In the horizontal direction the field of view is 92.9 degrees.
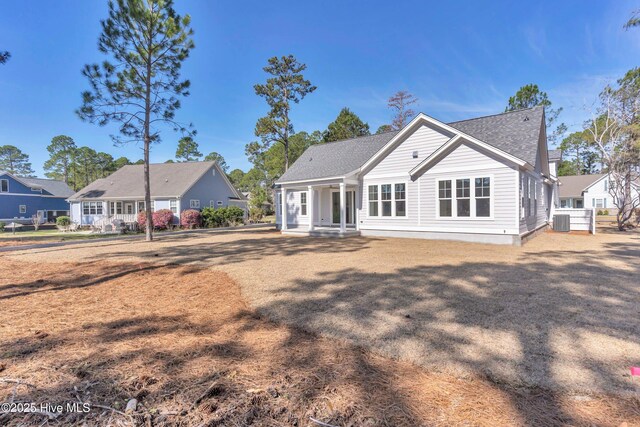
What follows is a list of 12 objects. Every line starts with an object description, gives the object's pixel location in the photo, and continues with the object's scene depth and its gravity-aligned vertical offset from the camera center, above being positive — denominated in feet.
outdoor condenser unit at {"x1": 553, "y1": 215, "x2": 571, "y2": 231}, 52.42 -3.61
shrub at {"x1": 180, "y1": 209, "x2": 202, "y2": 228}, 77.97 -2.20
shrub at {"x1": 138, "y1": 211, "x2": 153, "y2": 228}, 75.20 -2.29
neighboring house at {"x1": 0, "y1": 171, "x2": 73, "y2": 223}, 109.40 +5.89
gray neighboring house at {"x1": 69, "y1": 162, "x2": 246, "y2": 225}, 84.79 +5.44
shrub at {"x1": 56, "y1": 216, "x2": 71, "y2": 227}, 81.98 -2.34
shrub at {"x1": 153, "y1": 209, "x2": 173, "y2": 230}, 75.15 -2.00
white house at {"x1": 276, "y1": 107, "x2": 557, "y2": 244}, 37.93 +3.28
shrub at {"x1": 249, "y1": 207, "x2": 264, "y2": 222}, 105.60 -2.01
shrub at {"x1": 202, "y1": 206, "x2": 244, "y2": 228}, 80.94 -2.05
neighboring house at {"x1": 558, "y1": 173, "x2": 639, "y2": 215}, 136.93 +3.94
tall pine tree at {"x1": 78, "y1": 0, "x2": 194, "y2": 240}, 41.92 +22.55
